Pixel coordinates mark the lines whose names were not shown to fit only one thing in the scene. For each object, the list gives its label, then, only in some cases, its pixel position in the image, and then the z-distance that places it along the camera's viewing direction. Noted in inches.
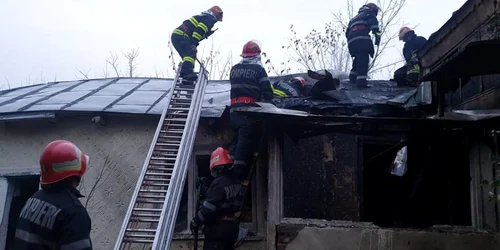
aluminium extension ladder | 201.3
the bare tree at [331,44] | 813.2
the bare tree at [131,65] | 1061.0
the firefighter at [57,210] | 120.1
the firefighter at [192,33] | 318.3
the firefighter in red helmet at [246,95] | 242.1
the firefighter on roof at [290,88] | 311.4
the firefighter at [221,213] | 223.8
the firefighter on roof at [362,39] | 335.9
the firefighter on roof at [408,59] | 323.6
